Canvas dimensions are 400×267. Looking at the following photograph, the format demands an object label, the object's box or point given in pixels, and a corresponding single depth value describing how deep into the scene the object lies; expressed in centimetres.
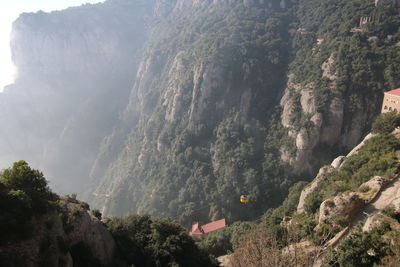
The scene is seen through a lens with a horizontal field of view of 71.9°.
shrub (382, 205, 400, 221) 2144
